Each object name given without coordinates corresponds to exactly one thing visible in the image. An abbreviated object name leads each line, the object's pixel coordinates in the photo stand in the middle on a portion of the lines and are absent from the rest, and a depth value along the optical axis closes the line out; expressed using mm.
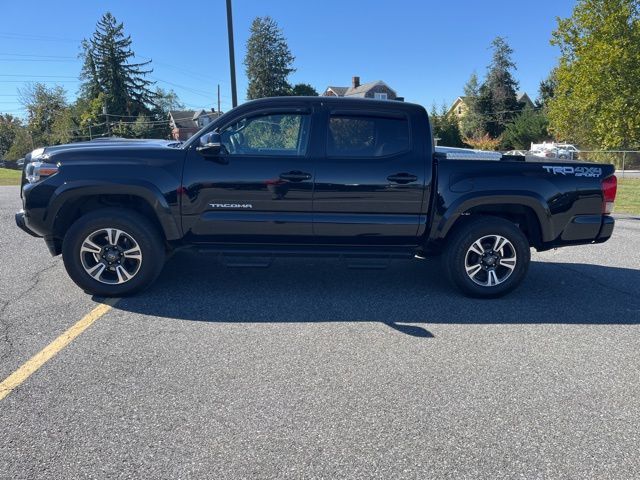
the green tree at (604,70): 28141
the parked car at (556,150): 32375
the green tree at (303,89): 64000
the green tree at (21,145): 69250
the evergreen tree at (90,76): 64731
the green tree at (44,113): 70000
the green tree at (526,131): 49312
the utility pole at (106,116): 59991
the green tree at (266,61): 63031
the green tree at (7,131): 76938
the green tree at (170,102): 98550
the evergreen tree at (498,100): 59531
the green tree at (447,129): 50781
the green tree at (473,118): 59438
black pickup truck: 4613
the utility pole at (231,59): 12672
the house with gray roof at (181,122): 75662
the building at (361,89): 67750
